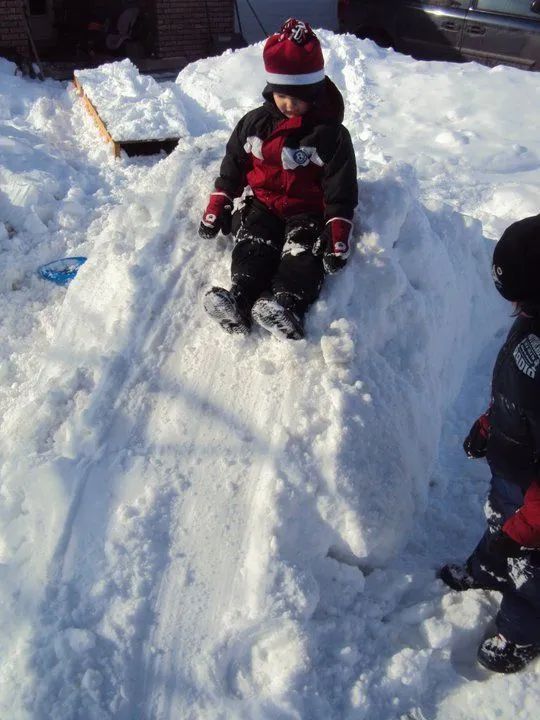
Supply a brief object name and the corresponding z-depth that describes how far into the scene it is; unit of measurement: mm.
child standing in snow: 1858
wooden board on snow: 5660
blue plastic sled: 4086
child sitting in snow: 2660
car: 7160
